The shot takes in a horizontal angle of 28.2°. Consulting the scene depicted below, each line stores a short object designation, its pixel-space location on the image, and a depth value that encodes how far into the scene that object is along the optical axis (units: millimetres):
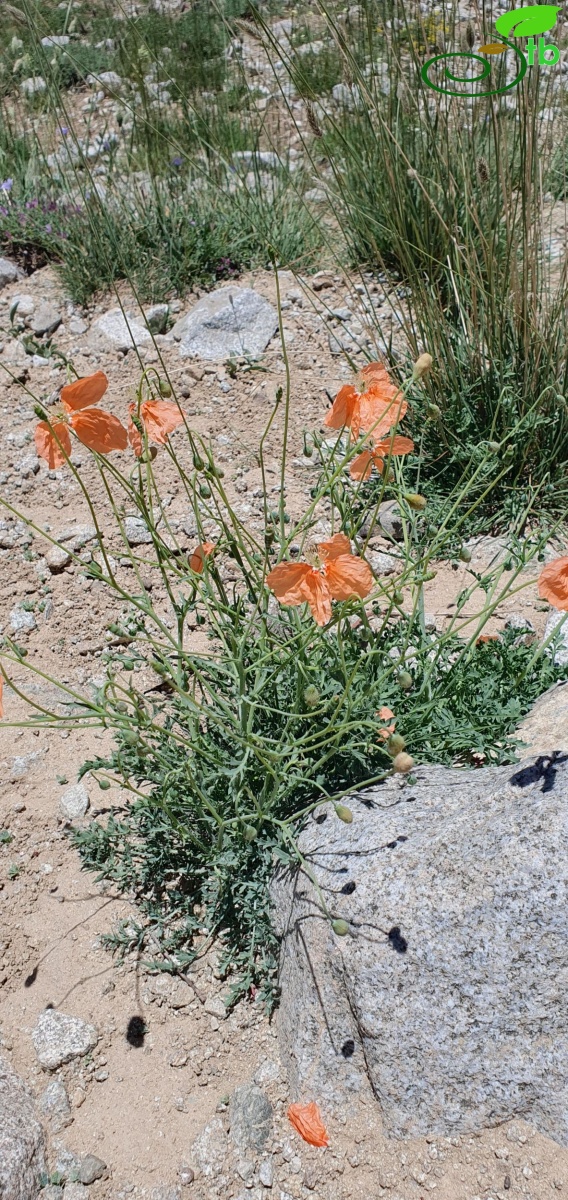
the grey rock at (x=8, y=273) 1226
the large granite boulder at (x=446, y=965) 511
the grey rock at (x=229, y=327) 1072
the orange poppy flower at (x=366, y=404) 552
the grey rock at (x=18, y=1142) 527
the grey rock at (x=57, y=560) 869
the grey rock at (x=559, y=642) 666
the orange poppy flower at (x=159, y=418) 560
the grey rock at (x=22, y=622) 826
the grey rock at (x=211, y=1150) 548
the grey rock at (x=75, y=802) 692
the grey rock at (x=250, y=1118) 554
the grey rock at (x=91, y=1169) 547
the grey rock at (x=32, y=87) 1656
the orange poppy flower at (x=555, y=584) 494
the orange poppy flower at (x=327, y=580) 491
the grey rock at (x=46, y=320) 1148
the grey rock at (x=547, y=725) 592
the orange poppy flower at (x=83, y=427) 513
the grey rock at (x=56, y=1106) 569
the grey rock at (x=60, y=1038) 588
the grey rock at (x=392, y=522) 864
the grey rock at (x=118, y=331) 1109
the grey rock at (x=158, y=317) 1111
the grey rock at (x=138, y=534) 889
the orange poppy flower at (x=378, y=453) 565
